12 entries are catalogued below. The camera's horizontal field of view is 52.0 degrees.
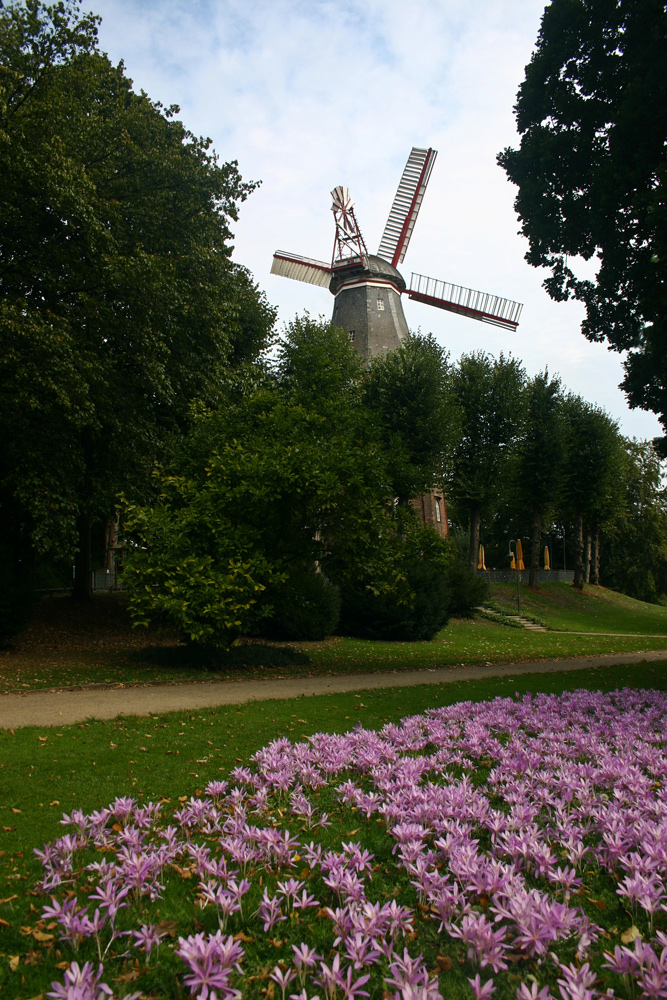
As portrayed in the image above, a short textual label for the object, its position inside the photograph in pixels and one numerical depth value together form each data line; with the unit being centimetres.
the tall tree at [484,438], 4025
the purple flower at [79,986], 239
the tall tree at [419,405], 3509
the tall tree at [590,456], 4822
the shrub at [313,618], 2297
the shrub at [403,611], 2572
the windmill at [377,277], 4566
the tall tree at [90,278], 1594
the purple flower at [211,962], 259
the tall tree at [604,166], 1267
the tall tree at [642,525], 5997
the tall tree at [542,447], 4466
